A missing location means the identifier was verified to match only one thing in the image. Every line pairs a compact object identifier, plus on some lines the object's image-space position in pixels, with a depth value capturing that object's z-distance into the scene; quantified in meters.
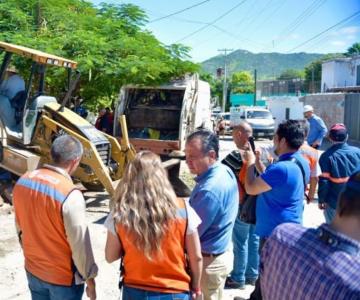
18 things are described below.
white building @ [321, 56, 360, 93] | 46.26
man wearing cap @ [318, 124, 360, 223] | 4.95
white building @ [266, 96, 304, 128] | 27.70
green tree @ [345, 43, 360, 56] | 72.81
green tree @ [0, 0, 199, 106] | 11.12
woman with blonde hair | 2.40
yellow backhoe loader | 7.55
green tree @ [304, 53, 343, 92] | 73.12
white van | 24.94
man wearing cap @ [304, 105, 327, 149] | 8.98
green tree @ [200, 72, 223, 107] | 58.36
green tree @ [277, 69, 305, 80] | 130.07
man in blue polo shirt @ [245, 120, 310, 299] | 3.54
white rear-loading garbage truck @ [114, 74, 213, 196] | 11.95
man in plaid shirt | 1.63
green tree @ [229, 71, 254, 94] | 71.66
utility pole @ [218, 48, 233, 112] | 51.84
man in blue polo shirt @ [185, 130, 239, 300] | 2.95
